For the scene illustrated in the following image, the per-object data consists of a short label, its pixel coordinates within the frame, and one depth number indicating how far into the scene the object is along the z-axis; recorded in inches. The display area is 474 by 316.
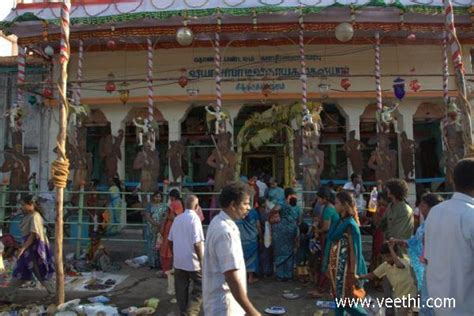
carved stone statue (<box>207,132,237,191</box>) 334.6
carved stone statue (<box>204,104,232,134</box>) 358.9
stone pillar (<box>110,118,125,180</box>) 468.8
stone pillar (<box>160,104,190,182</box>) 464.8
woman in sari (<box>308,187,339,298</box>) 226.4
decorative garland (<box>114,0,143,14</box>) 415.2
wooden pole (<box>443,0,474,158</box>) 170.7
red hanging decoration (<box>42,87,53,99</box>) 444.9
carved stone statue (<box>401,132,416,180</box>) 402.5
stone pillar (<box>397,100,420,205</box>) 454.9
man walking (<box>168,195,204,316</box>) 176.2
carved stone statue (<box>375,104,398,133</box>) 365.4
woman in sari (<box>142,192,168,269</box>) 291.9
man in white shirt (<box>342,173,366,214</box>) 326.2
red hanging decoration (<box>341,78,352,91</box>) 433.1
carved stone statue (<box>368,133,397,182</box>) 344.8
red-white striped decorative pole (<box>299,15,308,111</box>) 377.7
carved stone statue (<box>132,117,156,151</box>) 365.4
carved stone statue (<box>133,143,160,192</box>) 350.3
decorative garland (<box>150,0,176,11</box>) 412.2
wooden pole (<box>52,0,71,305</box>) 185.2
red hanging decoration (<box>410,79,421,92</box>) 433.7
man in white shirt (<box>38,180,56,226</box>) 358.6
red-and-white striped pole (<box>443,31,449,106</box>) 354.9
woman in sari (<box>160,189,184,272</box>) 241.4
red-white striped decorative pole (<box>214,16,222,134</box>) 366.4
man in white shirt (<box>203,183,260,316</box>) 102.3
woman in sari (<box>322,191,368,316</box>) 155.8
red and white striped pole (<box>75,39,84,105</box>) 407.9
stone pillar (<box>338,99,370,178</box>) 457.4
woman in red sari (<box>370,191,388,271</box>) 241.2
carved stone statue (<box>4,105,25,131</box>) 383.7
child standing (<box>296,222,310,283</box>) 259.8
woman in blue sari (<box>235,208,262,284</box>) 261.7
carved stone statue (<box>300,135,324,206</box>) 339.0
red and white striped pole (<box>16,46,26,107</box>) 418.9
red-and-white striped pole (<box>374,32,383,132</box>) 373.6
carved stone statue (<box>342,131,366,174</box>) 378.0
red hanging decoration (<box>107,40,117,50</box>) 414.6
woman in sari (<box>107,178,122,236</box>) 366.4
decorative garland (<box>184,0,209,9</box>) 407.8
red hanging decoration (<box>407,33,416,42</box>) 402.3
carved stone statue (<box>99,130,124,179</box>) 412.8
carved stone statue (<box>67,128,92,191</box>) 367.9
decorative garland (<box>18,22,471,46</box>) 387.5
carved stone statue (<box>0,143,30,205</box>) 370.9
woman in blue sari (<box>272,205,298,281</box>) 263.4
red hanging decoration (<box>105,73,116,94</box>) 434.6
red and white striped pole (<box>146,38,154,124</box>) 383.9
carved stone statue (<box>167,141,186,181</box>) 374.6
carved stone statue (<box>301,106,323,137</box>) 349.1
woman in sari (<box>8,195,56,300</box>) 223.1
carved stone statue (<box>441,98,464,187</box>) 345.4
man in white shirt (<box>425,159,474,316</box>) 86.0
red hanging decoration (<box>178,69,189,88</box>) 417.1
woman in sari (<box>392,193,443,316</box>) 154.9
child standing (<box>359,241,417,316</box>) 164.1
